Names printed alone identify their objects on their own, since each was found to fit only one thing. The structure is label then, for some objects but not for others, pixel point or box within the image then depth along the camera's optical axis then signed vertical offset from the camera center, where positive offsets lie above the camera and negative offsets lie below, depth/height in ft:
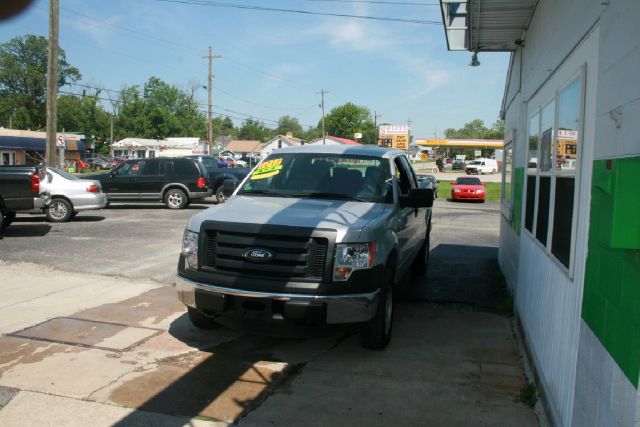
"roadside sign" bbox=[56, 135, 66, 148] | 70.98 +2.57
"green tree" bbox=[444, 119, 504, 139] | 556.51 +49.21
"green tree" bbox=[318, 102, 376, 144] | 426.10 +39.42
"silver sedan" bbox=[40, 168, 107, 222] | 47.37 -2.87
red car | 86.84 -2.48
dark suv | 60.18 -1.83
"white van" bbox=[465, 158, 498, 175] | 198.97 +3.09
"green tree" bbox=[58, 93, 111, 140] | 297.53 +27.22
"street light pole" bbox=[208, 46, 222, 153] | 156.70 +22.45
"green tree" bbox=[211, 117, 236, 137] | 487.45 +38.36
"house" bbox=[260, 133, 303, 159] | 280.22 +14.20
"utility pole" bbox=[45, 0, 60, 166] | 58.85 +9.93
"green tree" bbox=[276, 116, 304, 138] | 544.58 +43.25
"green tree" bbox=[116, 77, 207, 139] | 361.92 +34.52
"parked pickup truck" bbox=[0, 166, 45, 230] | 37.61 -2.03
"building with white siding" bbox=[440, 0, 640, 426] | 7.20 -0.64
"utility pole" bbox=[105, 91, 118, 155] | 351.62 +37.43
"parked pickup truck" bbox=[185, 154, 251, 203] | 65.55 -0.97
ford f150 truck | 15.16 -2.66
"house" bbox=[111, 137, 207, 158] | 273.95 +10.03
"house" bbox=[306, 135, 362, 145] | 221.48 +12.55
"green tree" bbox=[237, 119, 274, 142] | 514.27 +34.88
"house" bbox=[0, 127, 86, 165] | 148.97 +4.68
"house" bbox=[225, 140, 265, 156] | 356.20 +13.89
